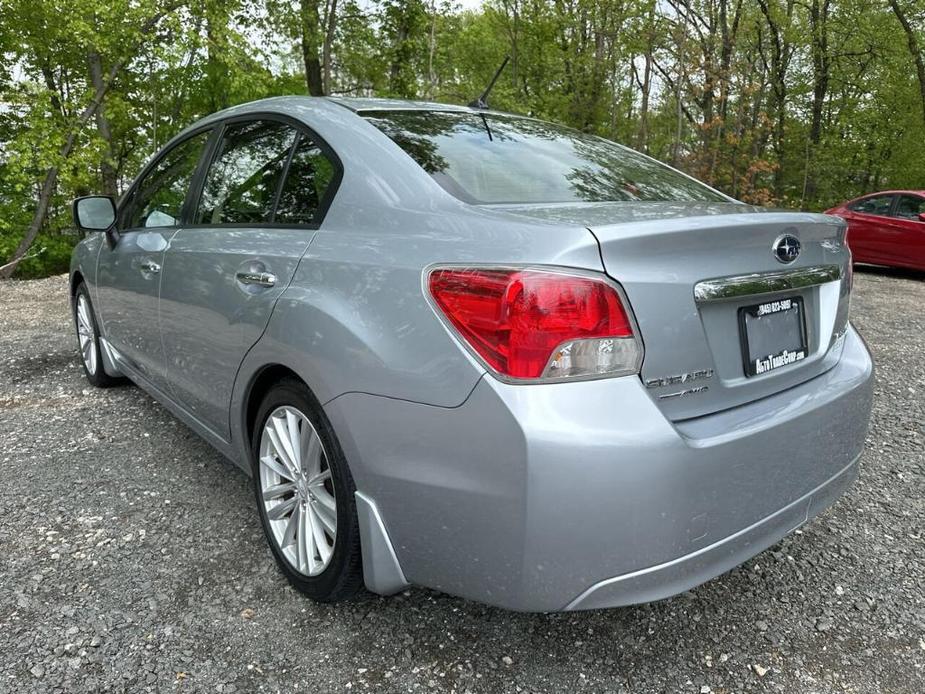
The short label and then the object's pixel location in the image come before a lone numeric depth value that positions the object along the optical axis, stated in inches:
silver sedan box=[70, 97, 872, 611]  59.5
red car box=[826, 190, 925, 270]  434.3
